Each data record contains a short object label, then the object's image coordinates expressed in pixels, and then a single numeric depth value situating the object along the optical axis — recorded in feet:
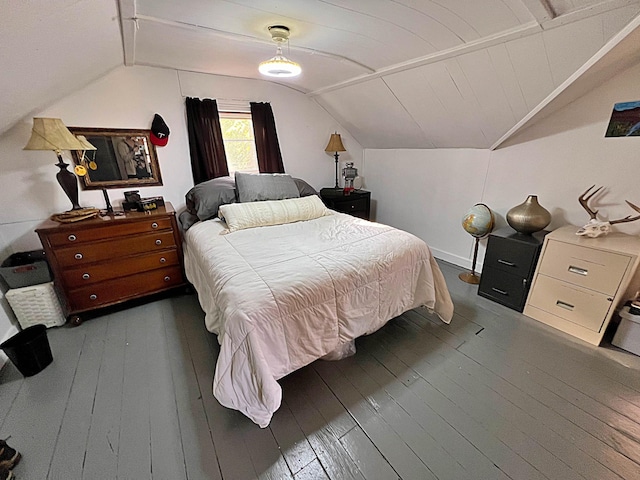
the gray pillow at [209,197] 8.04
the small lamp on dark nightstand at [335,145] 11.28
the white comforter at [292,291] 4.19
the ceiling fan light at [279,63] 5.52
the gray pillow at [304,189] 9.45
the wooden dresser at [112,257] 6.57
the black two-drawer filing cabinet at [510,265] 7.13
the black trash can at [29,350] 5.40
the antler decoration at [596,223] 6.23
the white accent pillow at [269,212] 7.34
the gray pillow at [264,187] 8.31
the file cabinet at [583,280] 5.75
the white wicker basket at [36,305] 6.37
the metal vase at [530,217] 7.20
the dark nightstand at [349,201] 11.18
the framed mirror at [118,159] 7.73
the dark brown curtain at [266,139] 9.96
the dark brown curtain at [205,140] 8.86
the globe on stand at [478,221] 8.52
